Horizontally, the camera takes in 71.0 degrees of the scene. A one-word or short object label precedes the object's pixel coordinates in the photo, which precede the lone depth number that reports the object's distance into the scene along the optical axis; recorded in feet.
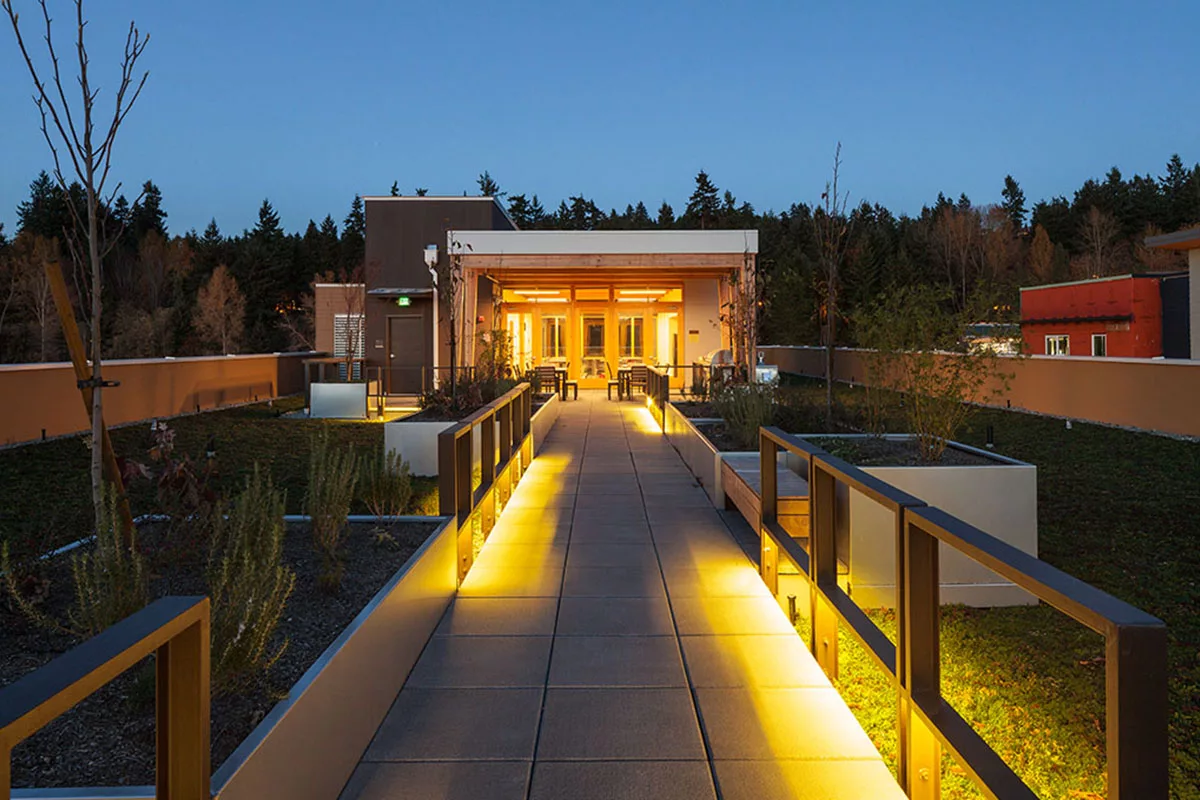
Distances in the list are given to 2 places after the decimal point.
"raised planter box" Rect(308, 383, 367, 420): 51.31
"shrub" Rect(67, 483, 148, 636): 9.06
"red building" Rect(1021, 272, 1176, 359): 79.61
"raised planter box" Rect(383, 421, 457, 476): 29.94
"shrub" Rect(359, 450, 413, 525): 17.38
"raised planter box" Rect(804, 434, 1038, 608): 14.97
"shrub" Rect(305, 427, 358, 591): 13.15
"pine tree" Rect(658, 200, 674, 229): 191.01
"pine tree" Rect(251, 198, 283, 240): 181.75
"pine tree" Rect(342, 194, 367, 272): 171.22
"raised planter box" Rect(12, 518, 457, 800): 6.42
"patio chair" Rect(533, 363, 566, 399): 57.95
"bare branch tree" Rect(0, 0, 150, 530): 10.75
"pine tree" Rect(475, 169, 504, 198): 226.17
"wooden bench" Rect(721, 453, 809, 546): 15.38
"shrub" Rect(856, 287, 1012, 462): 18.21
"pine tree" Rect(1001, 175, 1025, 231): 204.64
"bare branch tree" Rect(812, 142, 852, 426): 27.17
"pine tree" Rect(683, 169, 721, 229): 198.29
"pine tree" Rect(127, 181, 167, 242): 169.45
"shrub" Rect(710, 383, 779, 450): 26.50
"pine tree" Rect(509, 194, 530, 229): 212.23
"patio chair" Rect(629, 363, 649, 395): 64.74
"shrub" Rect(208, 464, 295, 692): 8.39
